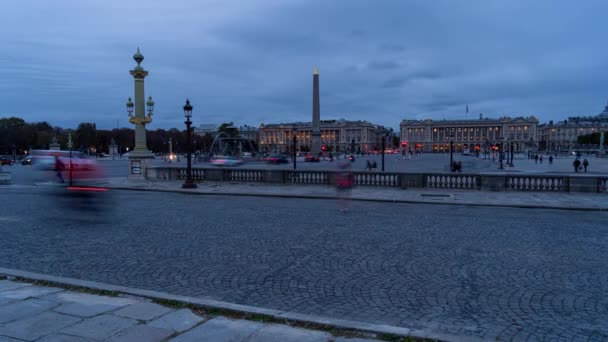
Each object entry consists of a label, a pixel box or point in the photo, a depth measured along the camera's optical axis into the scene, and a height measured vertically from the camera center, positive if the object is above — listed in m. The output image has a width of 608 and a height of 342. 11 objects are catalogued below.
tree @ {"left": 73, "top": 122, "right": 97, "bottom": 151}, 138.50 +5.73
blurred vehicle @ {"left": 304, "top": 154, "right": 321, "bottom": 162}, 82.95 -0.96
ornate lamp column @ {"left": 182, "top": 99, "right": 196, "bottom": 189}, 25.88 -0.21
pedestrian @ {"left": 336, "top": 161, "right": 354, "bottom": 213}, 18.48 -1.15
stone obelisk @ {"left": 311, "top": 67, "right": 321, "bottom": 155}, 66.44 +6.96
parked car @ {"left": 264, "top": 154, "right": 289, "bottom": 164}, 74.99 -1.02
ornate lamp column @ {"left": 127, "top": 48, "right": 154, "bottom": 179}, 31.36 +2.18
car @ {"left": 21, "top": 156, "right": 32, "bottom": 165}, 70.75 -1.00
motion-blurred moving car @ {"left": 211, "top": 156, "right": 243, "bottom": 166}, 64.68 -1.16
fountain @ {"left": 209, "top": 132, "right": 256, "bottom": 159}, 143.40 +3.81
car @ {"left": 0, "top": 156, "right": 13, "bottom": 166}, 70.04 -1.05
